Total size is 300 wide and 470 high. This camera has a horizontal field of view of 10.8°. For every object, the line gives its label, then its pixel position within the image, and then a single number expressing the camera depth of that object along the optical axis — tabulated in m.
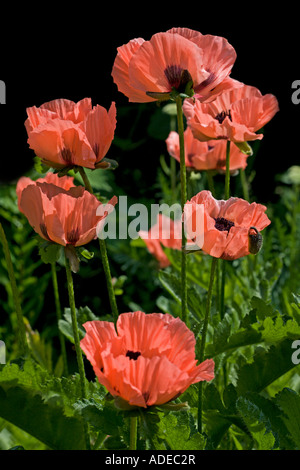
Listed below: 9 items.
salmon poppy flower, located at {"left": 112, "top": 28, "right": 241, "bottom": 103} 1.63
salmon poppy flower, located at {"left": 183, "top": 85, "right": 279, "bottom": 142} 1.74
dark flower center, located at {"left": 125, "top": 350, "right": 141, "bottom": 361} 1.54
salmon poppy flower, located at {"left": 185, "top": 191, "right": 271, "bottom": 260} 1.62
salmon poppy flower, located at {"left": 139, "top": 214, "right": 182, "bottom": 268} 1.98
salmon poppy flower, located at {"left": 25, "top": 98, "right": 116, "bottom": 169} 1.64
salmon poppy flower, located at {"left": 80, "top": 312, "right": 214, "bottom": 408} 1.50
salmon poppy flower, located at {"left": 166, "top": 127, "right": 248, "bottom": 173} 1.87
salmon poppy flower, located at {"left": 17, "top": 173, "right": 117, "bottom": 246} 1.62
